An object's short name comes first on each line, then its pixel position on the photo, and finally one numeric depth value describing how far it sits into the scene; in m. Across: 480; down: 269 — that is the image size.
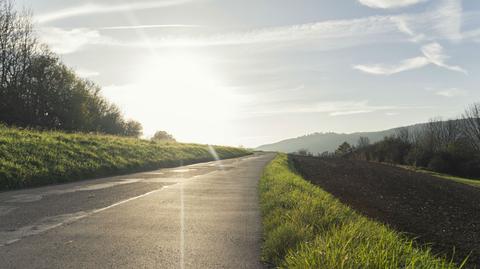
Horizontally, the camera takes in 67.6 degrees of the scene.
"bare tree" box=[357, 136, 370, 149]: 125.28
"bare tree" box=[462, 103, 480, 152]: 66.19
